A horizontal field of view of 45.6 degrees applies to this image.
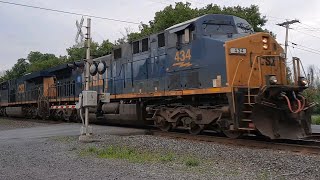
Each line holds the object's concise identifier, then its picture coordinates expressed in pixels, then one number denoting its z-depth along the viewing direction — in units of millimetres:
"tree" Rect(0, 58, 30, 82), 69125
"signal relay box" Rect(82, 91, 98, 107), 11570
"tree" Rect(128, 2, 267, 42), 30820
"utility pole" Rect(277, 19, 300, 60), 36719
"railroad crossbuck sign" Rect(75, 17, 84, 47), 11938
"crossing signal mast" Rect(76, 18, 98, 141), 11448
